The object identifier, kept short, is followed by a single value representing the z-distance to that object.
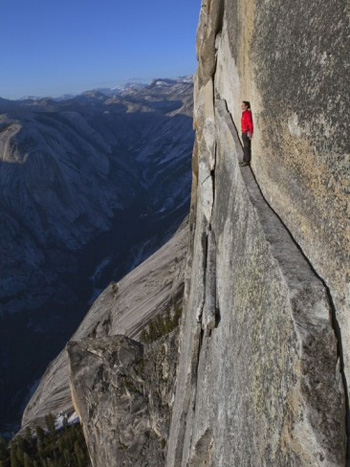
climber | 10.66
